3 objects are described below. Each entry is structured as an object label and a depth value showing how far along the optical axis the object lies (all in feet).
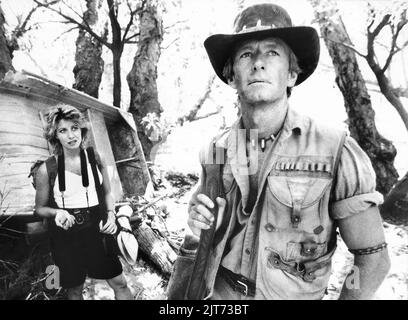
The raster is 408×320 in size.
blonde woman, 6.42
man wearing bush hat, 4.84
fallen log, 7.02
